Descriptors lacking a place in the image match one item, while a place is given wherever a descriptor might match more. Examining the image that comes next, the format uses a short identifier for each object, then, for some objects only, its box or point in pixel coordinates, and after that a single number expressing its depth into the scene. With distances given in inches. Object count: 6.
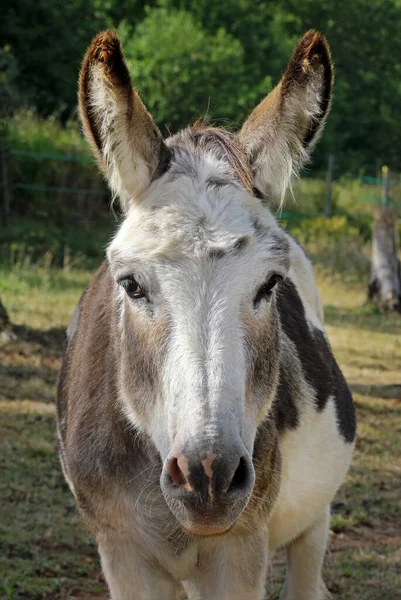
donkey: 101.3
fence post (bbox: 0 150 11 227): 625.2
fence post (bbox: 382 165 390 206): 725.9
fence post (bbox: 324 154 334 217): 778.2
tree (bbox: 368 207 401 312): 533.6
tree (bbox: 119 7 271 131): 926.4
